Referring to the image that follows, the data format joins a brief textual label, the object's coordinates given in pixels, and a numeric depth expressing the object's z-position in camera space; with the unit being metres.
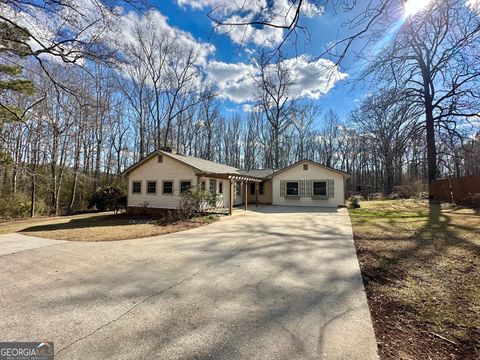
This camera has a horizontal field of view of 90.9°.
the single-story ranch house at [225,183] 14.68
